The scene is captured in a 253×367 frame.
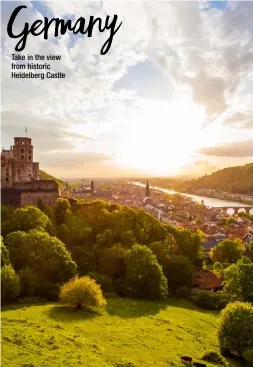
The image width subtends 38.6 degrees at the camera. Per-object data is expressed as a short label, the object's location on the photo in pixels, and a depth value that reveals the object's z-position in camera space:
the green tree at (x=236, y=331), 33.06
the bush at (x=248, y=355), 31.97
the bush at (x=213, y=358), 30.83
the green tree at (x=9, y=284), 37.94
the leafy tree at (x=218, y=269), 63.06
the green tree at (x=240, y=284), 45.67
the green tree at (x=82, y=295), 38.41
